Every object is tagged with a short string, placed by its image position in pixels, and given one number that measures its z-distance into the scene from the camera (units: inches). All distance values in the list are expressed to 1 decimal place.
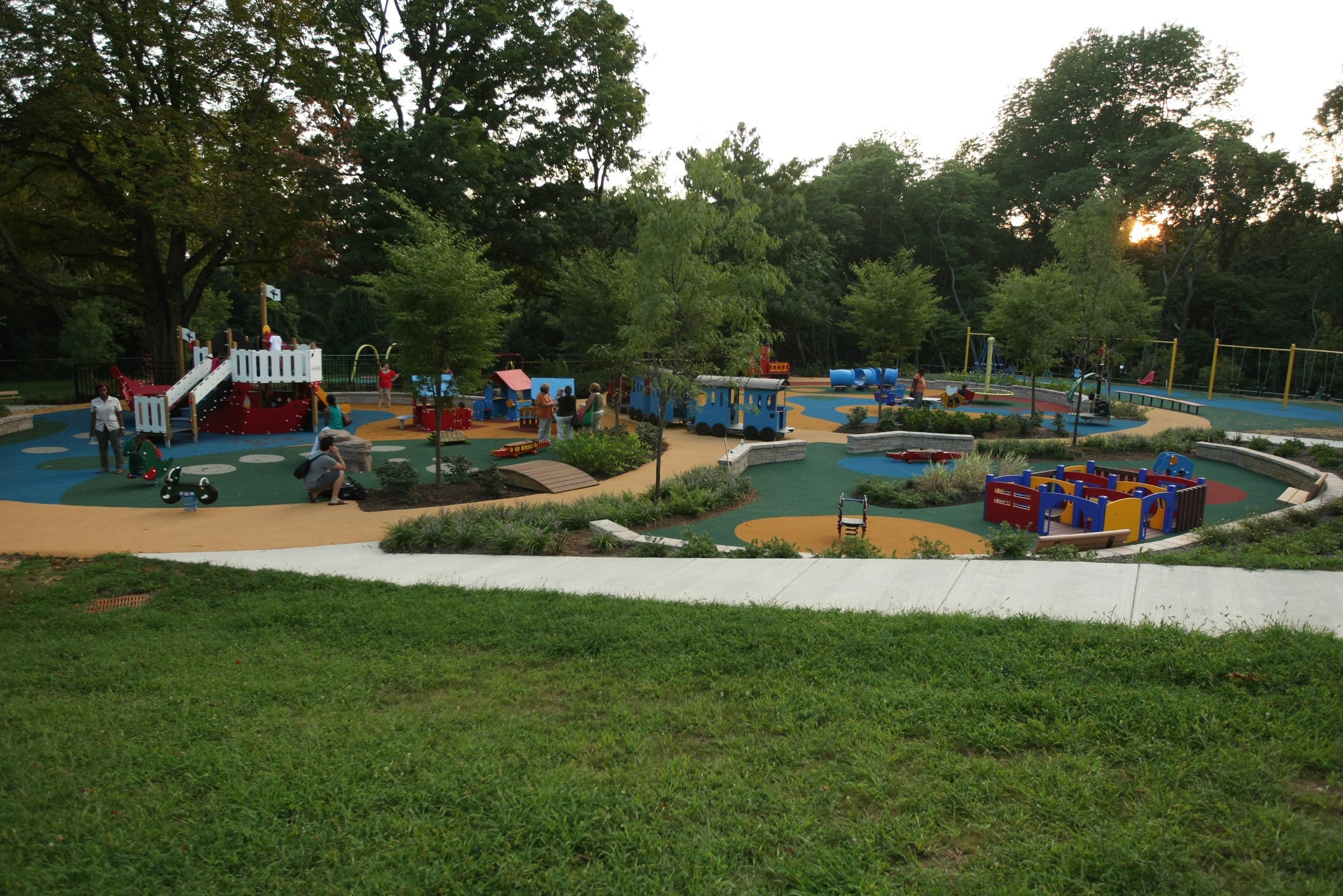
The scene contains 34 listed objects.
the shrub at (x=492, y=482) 595.8
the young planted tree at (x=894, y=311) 1155.9
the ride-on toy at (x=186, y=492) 528.7
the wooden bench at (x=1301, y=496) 575.8
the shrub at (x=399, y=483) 567.2
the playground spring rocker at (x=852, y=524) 477.1
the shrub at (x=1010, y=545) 393.1
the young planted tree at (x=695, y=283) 522.6
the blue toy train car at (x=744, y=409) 877.8
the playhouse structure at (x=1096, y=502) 485.7
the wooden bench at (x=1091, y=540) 425.1
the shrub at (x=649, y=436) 784.3
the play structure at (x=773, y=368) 1429.6
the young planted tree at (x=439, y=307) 573.0
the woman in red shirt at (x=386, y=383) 1176.8
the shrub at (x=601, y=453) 686.5
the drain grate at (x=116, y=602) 339.9
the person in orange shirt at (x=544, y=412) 824.3
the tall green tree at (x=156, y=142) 954.1
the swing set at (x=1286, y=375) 1425.9
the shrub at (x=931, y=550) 401.7
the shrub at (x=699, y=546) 414.3
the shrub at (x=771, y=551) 404.8
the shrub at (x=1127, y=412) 1136.8
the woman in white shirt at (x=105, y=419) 632.4
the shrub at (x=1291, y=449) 737.6
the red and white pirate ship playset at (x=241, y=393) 869.2
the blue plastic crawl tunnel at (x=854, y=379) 1592.0
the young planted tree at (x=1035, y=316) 908.0
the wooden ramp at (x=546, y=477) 609.0
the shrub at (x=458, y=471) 619.2
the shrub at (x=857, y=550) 413.1
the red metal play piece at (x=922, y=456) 778.8
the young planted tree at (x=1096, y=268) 852.6
